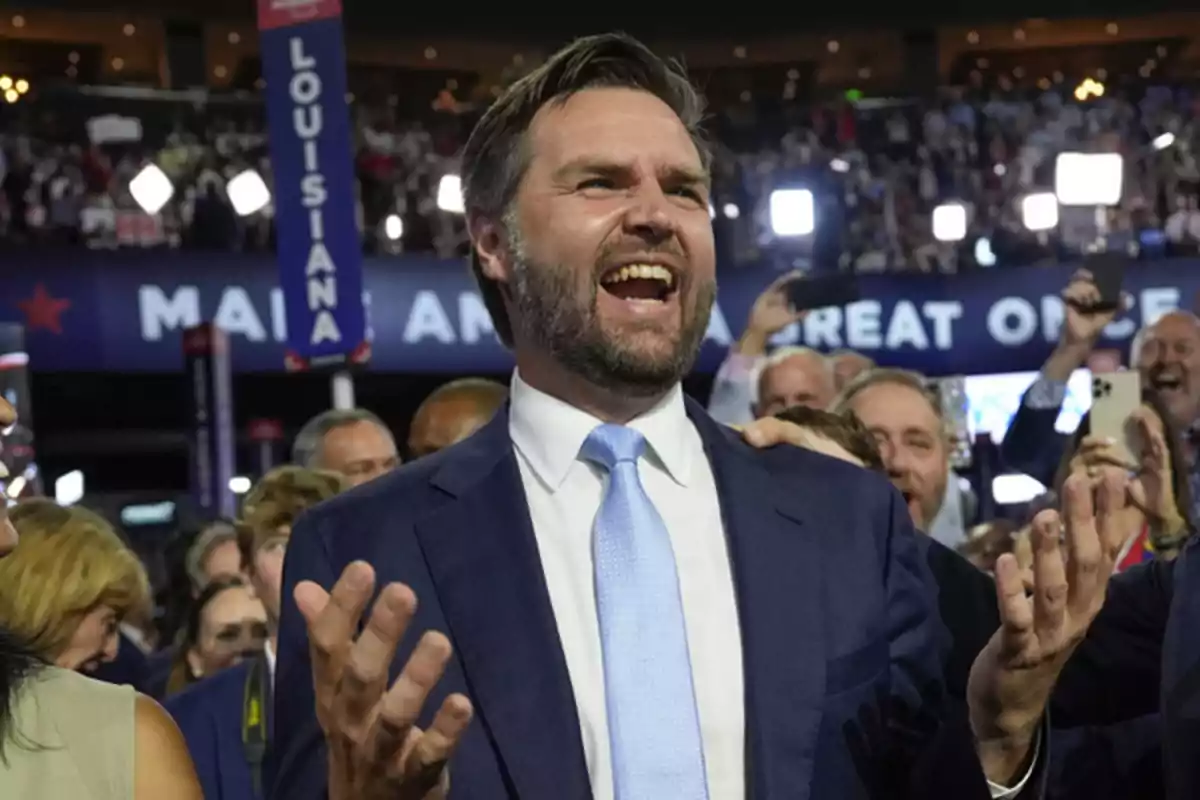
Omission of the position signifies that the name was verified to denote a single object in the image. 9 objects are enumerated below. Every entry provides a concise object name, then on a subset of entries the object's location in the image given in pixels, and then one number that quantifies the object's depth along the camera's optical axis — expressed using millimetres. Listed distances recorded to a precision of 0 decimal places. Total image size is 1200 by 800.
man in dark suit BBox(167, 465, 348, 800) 2680
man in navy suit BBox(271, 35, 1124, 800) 1450
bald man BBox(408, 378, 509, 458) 3648
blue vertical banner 6008
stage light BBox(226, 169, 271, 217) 11094
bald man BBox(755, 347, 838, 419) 3812
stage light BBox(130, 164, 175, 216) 10961
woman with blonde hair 1416
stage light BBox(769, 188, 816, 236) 8219
